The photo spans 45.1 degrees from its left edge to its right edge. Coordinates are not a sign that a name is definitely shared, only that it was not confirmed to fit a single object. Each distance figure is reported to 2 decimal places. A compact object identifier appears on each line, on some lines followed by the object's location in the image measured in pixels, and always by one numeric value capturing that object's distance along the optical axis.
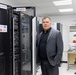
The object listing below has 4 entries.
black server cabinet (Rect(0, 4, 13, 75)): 1.26
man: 1.68
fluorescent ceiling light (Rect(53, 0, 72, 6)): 3.25
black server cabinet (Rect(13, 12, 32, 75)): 1.52
